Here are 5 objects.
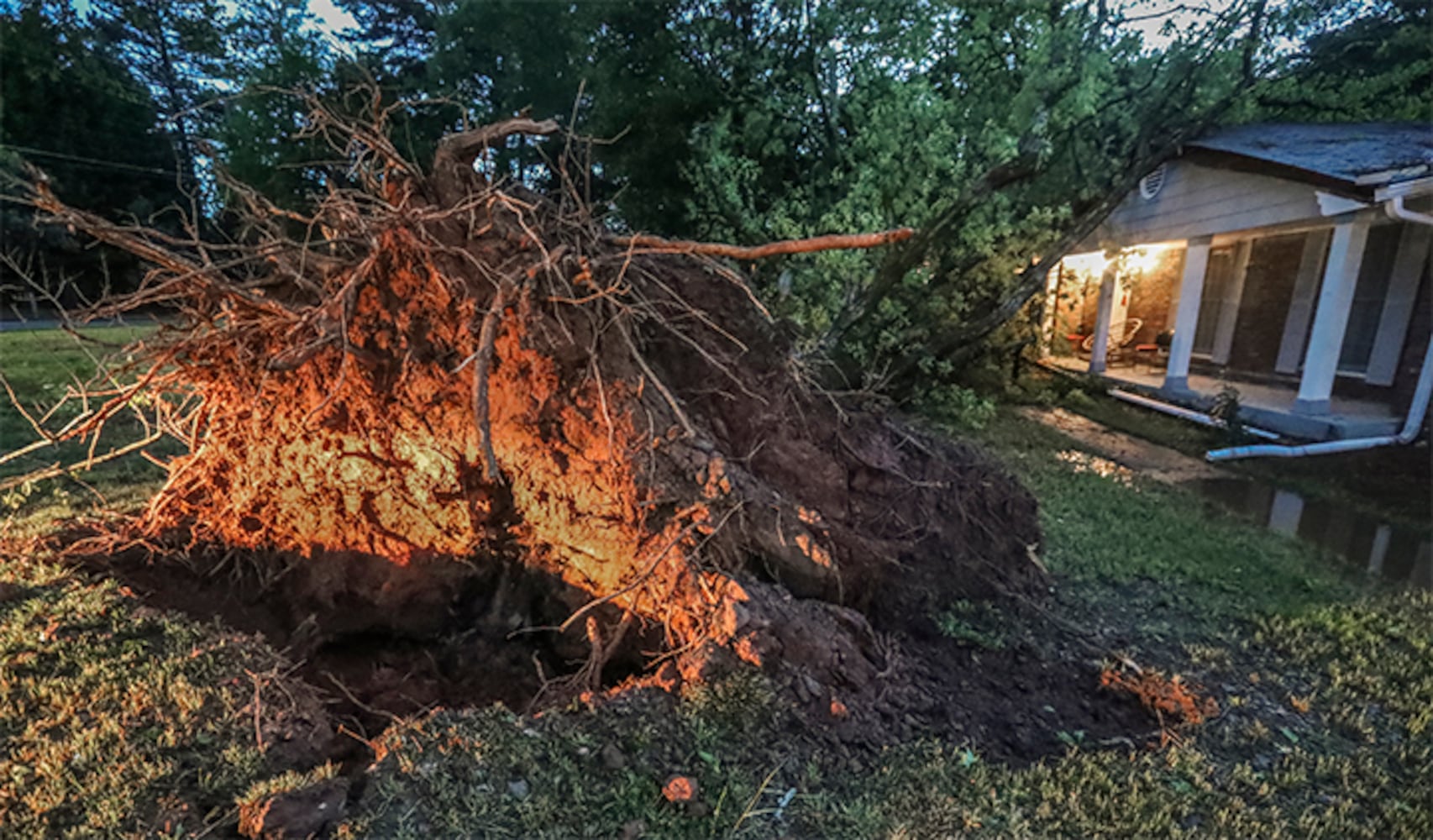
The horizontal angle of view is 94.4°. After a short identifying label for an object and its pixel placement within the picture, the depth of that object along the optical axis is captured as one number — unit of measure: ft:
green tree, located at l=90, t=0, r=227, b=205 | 69.56
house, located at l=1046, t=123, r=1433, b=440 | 27.58
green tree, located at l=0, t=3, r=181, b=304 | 58.90
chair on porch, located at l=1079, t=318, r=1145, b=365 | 48.57
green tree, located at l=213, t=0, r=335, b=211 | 50.90
